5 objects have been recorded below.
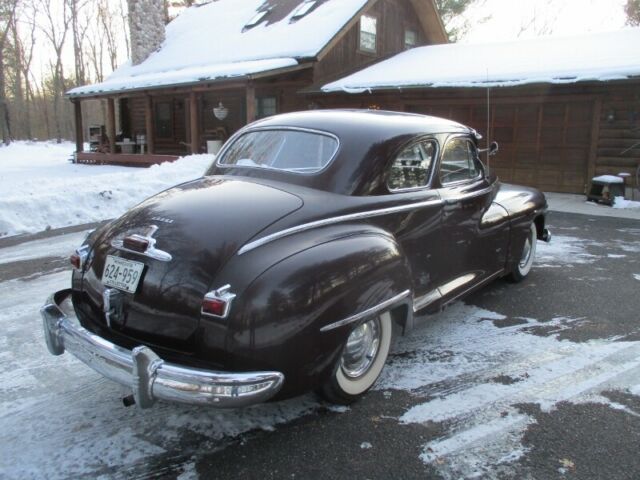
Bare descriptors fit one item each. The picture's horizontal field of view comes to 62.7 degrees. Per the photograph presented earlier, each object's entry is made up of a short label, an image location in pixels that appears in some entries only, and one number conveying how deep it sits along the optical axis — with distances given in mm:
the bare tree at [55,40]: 39469
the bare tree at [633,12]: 27281
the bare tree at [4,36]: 29845
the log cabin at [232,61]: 16141
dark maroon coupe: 2371
